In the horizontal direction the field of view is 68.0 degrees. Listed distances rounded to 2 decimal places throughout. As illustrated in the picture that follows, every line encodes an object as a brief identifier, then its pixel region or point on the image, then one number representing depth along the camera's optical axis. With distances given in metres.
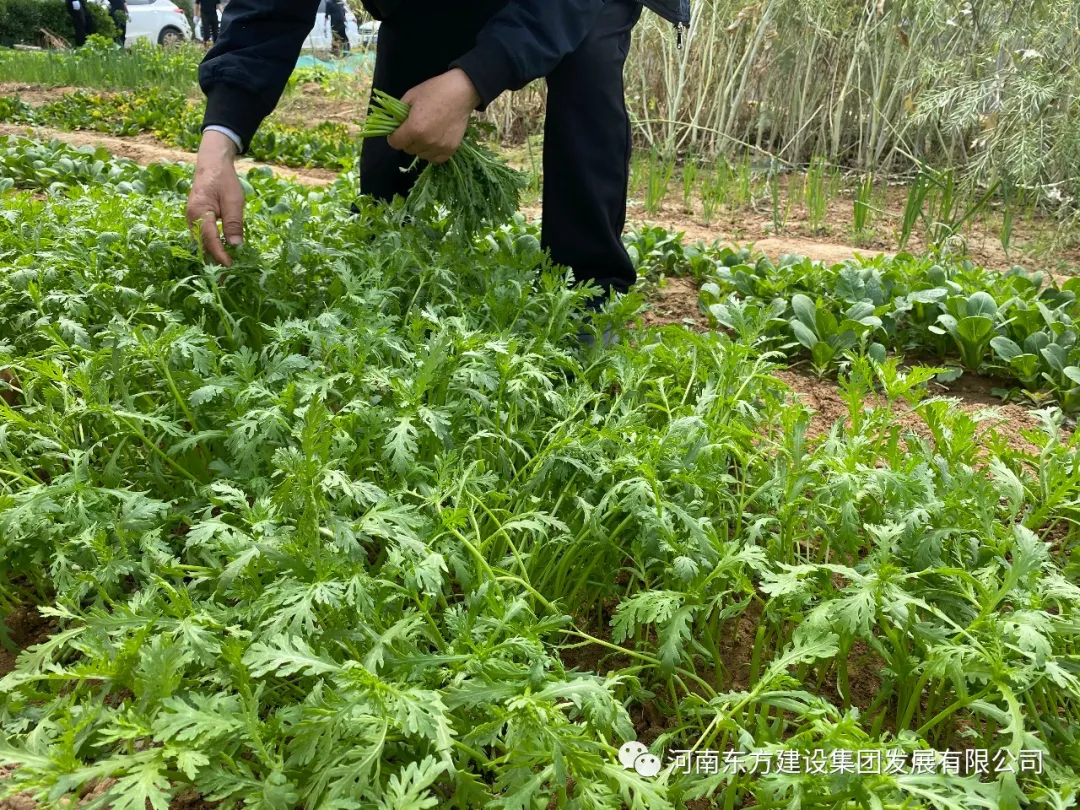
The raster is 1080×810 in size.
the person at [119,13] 14.84
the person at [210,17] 12.25
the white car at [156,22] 18.95
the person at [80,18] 13.83
